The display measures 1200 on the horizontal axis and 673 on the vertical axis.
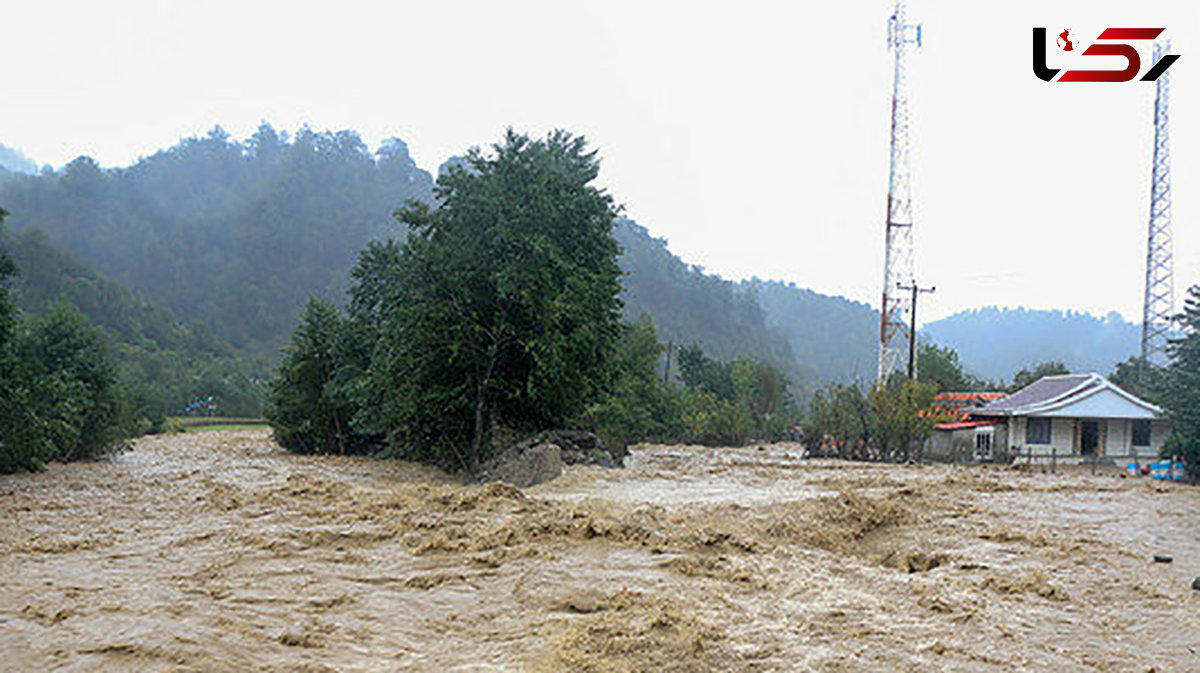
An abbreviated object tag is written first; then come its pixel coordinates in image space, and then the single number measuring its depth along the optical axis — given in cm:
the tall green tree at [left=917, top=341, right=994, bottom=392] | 5122
